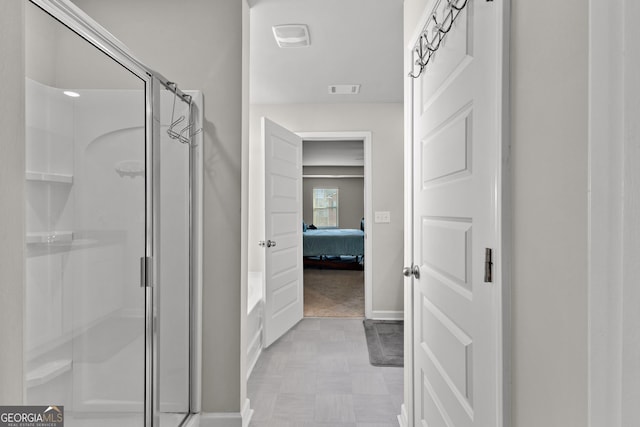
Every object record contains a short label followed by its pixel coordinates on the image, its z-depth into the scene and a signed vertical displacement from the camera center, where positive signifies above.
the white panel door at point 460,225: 0.92 -0.04
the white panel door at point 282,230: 3.32 -0.18
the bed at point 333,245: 7.16 -0.64
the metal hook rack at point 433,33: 1.20 +0.68
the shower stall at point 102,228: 1.01 -0.06
